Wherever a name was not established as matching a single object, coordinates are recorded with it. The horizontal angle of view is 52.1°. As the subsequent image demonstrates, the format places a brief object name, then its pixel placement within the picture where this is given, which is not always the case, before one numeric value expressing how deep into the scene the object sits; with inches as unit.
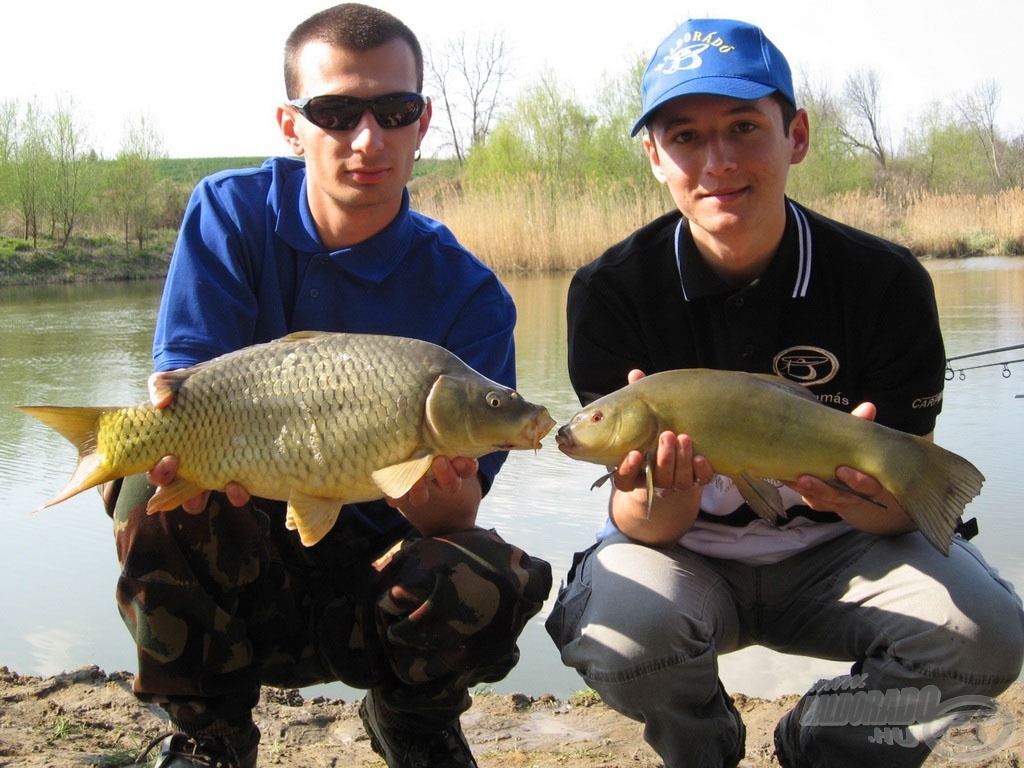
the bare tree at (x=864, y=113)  1203.2
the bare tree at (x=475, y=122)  1250.6
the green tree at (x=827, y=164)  692.7
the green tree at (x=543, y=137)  769.6
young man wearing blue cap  58.5
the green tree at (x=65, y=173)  916.6
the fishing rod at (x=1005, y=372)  134.9
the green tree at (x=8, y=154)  924.0
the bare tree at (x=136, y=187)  930.7
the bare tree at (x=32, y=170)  909.2
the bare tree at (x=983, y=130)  1079.0
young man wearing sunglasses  59.8
